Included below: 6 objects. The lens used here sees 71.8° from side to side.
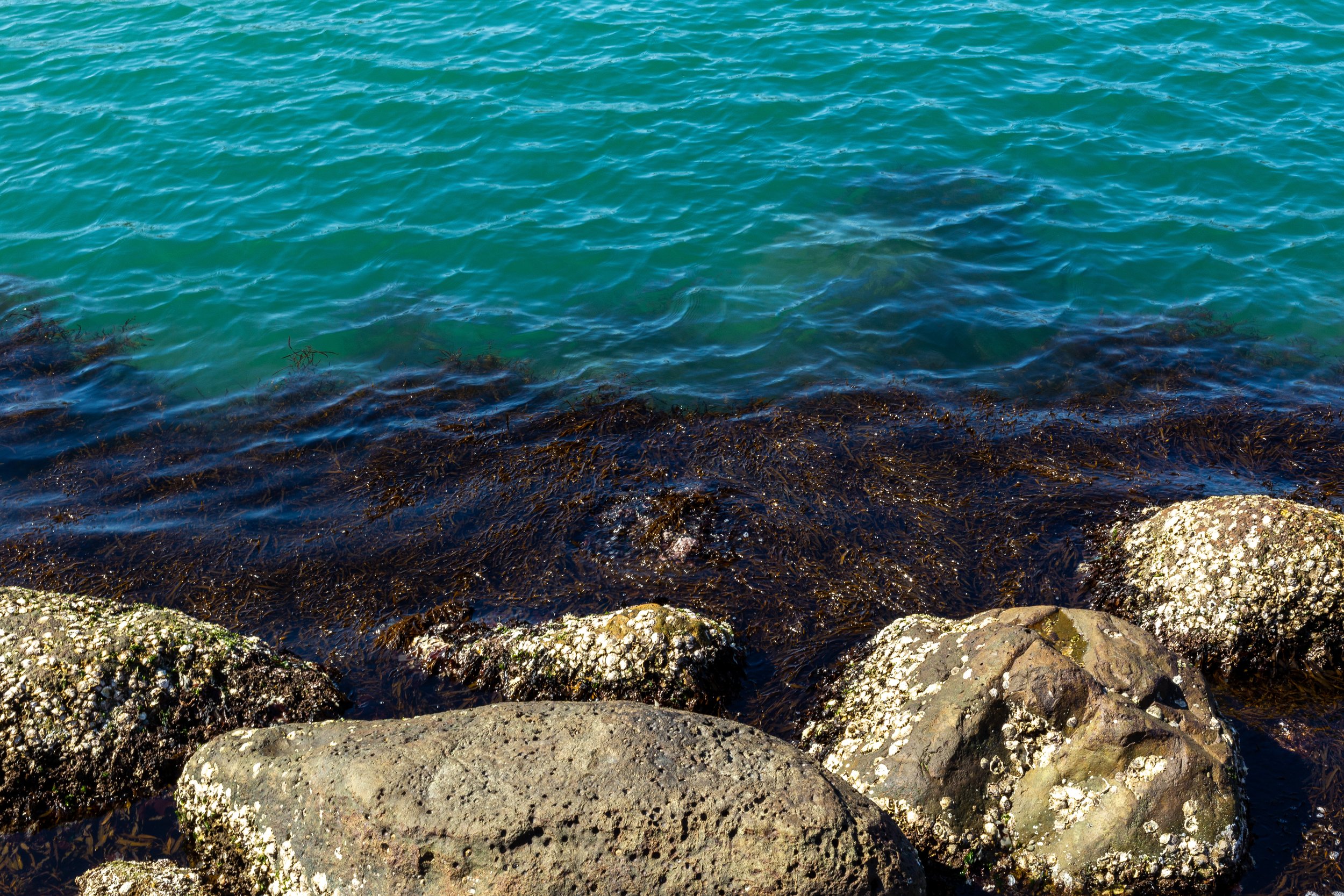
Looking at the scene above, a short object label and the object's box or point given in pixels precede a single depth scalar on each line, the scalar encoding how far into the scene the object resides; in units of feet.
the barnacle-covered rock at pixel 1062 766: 21.50
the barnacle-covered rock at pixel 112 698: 24.06
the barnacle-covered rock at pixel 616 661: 26.48
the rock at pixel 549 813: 18.29
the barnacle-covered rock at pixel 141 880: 21.11
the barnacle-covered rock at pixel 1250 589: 27.17
